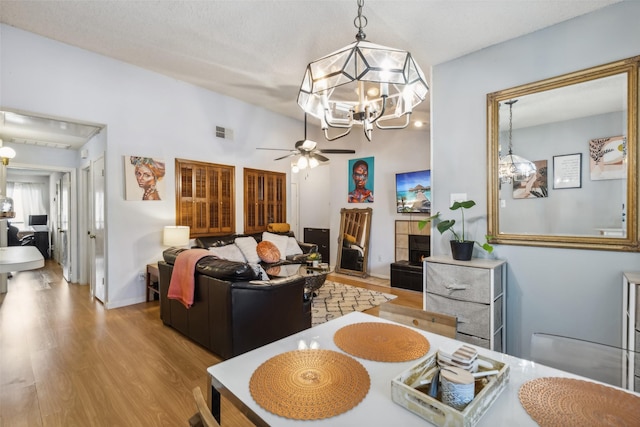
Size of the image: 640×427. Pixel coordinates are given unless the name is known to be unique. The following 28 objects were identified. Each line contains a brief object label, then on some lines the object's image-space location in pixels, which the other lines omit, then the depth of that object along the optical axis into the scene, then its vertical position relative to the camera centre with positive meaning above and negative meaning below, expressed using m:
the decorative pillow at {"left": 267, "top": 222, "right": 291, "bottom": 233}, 5.68 -0.32
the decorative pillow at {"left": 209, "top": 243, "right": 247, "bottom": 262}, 4.31 -0.61
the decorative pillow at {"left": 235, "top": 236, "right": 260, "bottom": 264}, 4.57 -0.59
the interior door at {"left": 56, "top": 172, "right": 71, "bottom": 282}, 5.41 -0.13
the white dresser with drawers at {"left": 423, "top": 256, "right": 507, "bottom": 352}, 2.38 -0.74
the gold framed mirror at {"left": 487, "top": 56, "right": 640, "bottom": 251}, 2.20 +0.40
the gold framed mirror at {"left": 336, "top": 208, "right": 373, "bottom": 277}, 5.95 -0.64
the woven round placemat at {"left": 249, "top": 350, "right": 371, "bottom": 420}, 0.88 -0.59
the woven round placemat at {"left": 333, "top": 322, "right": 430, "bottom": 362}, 1.22 -0.61
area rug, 3.68 -1.29
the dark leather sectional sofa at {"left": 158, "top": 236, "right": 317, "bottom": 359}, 2.39 -0.86
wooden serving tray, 0.79 -0.56
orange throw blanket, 2.73 -0.62
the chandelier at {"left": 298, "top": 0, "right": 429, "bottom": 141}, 1.24 +0.62
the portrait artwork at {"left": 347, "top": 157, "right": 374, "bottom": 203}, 6.03 +0.64
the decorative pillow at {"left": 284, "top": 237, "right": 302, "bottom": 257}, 5.02 -0.64
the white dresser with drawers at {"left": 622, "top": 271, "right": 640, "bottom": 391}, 1.86 -0.69
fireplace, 5.11 -0.67
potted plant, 2.67 -0.31
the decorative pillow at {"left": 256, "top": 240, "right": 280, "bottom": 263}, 4.47 -0.64
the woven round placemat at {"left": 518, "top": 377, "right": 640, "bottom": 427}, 0.83 -0.60
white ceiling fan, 4.16 +0.87
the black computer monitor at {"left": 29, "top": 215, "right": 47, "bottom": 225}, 8.60 -0.22
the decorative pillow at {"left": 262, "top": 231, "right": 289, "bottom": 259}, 4.93 -0.51
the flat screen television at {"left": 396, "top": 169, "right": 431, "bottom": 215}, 5.17 +0.33
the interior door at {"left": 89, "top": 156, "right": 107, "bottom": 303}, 4.05 -0.28
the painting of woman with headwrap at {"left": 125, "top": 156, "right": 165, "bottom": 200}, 3.96 +0.48
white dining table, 0.83 -0.60
